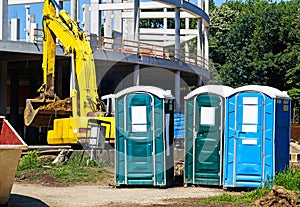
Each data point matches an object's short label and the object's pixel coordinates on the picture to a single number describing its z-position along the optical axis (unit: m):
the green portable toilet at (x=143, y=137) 13.62
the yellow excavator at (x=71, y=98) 19.12
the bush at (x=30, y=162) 16.56
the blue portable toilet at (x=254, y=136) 12.97
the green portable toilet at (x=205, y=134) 13.49
